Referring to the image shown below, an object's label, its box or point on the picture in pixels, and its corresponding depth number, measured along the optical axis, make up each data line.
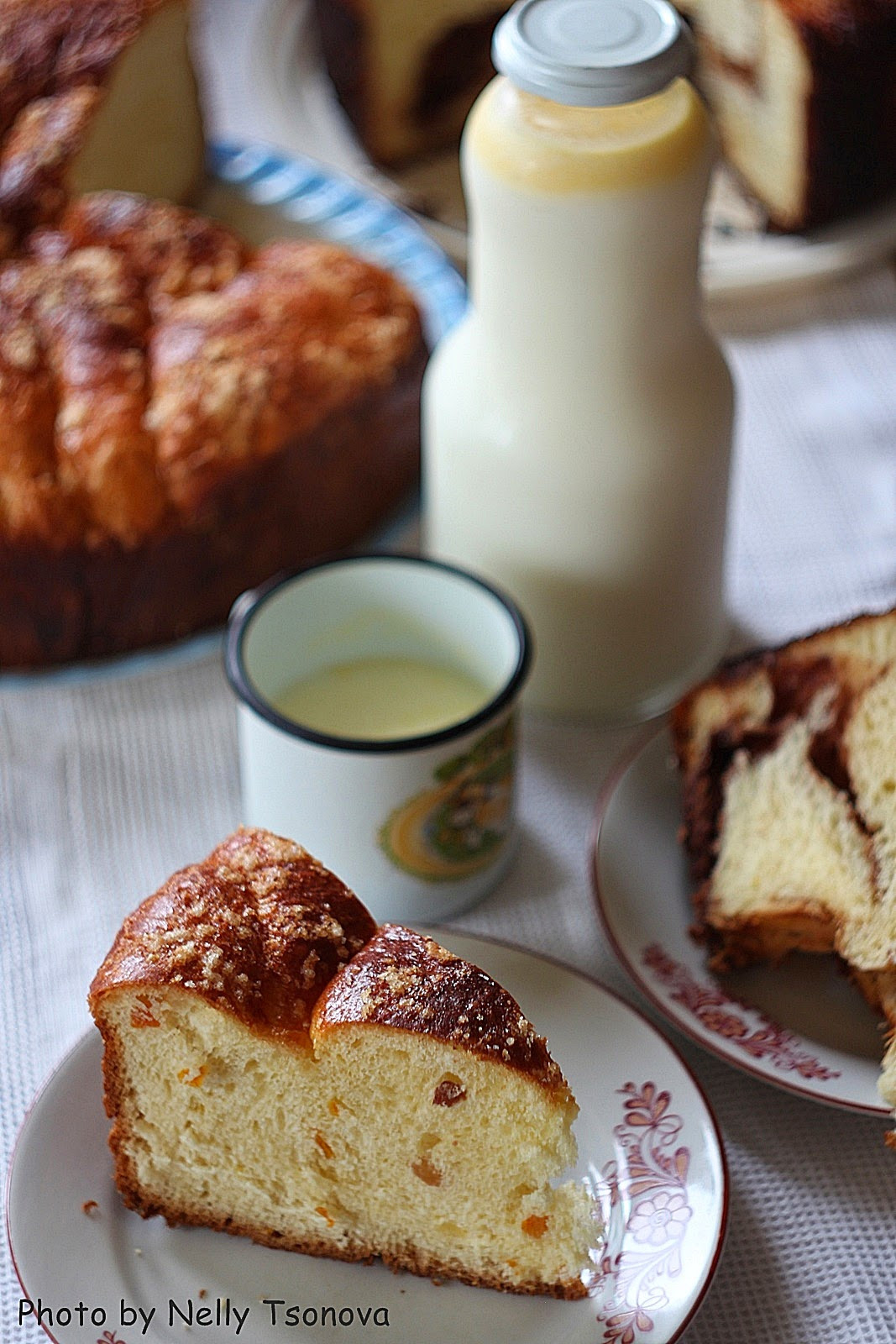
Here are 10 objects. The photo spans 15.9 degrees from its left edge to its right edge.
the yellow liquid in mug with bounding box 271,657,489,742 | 0.85
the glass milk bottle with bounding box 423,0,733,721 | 0.82
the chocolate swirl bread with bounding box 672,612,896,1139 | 0.78
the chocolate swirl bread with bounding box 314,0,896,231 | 1.05
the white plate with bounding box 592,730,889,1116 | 0.78
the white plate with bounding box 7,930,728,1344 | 0.73
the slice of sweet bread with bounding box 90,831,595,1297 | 0.73
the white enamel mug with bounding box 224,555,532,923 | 0.82
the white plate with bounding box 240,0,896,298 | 1.07
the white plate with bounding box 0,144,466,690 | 0.98
